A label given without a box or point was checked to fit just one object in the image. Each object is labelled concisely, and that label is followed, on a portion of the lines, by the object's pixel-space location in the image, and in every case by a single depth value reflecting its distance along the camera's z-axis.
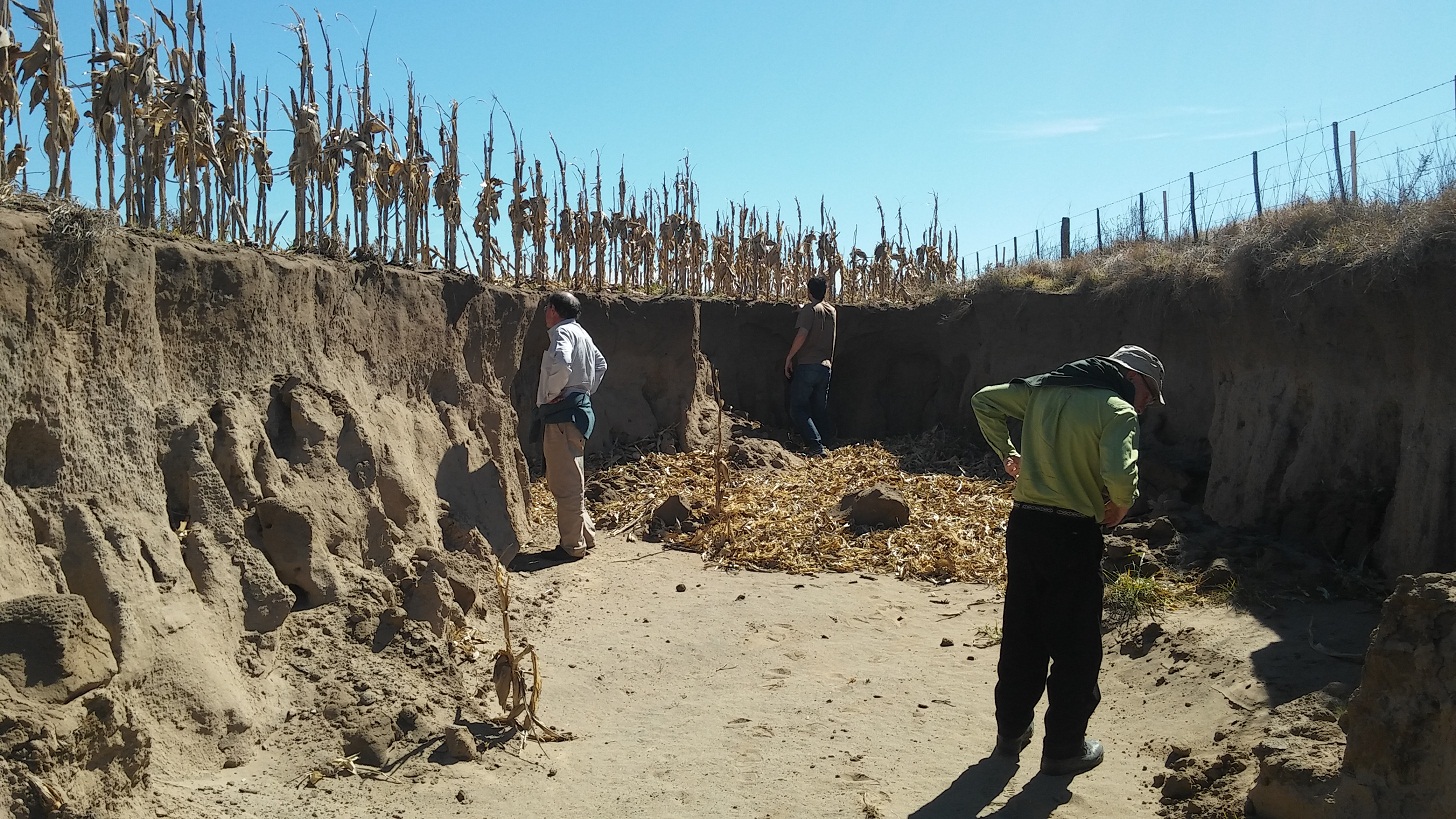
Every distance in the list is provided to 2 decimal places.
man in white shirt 8.48
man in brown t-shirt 12.74
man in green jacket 4.68
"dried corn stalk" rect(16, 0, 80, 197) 6.24
